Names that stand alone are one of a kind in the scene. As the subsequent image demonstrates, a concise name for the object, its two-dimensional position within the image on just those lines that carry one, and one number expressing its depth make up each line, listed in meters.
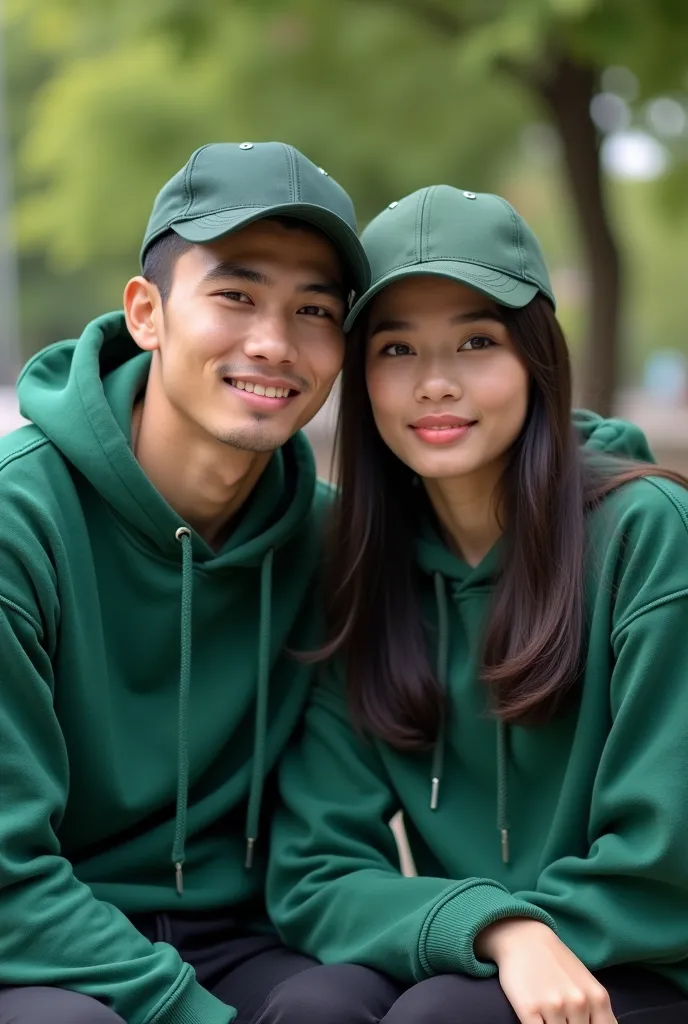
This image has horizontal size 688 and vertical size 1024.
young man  2.51
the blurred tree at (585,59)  7.63
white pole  17.36
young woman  2.44
